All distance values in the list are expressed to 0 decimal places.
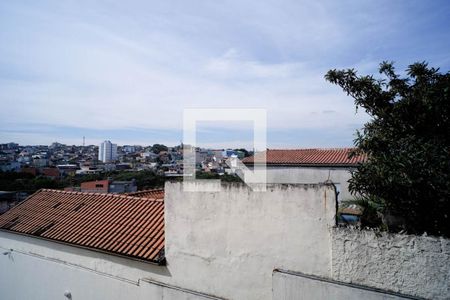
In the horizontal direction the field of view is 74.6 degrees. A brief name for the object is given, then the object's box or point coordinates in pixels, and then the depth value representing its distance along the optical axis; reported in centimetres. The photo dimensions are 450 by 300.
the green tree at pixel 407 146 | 533
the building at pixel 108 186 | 3809
